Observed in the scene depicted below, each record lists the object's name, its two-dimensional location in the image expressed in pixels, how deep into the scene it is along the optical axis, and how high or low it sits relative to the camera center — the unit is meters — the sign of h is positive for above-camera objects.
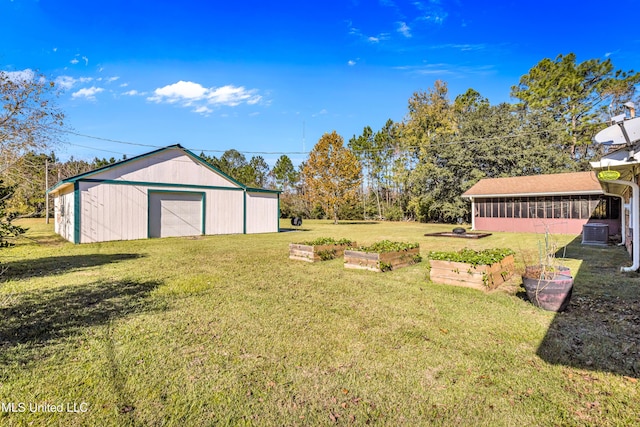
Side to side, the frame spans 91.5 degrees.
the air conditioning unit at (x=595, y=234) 12.25 -0.78
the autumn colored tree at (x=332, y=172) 28.73 +4.18
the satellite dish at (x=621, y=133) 5.00 +1.36
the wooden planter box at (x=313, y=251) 8.54 -0.98
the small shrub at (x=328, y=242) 8.87 -0.75
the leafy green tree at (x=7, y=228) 5.52 -0.17
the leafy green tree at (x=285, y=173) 47.71 +6.84
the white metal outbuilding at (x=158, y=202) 13.55 +0.82
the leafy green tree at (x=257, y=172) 44.88 +7.08
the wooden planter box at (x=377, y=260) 7.08 -1.04
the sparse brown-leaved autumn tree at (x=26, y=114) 8.51 +3.09
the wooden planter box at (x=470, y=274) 5.50 -1.08
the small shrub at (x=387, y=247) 7.57 -0.79
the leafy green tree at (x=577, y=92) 25.98 +10.75
